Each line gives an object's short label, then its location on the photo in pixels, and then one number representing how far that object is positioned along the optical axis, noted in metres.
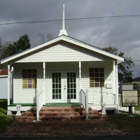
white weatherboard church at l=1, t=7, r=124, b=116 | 12.65
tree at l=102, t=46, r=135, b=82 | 47.12
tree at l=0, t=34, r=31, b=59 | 53.69
